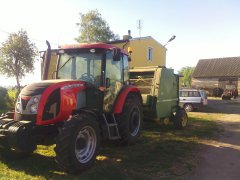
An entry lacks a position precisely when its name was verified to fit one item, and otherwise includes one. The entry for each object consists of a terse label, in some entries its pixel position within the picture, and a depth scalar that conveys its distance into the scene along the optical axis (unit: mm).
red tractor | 3869
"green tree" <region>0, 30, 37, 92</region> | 28311
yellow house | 19716
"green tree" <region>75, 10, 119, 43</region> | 29290
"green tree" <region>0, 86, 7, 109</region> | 12421
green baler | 7186
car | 14466
